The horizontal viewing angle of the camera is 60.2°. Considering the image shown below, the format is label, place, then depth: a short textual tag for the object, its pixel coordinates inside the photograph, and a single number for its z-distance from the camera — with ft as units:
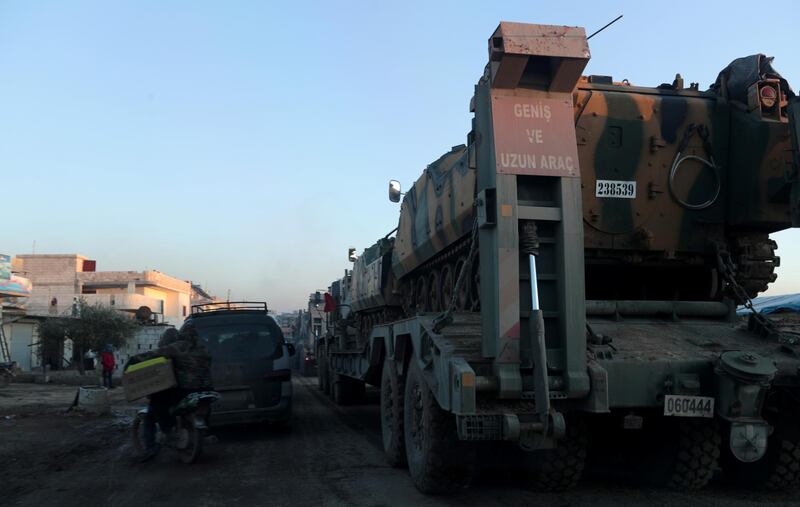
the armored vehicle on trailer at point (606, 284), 15.96
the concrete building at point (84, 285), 170.60
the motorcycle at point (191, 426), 24.67
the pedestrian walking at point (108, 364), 72.23
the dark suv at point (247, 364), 29.78
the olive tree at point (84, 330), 114.52
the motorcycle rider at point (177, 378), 25.34
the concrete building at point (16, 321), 101.40
